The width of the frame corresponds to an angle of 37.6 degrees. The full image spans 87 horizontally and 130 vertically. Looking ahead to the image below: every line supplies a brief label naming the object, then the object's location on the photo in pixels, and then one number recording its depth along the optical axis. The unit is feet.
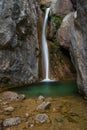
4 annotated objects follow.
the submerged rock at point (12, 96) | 15.68
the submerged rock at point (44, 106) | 13.44
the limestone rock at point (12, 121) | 11.28
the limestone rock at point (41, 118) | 11.72
